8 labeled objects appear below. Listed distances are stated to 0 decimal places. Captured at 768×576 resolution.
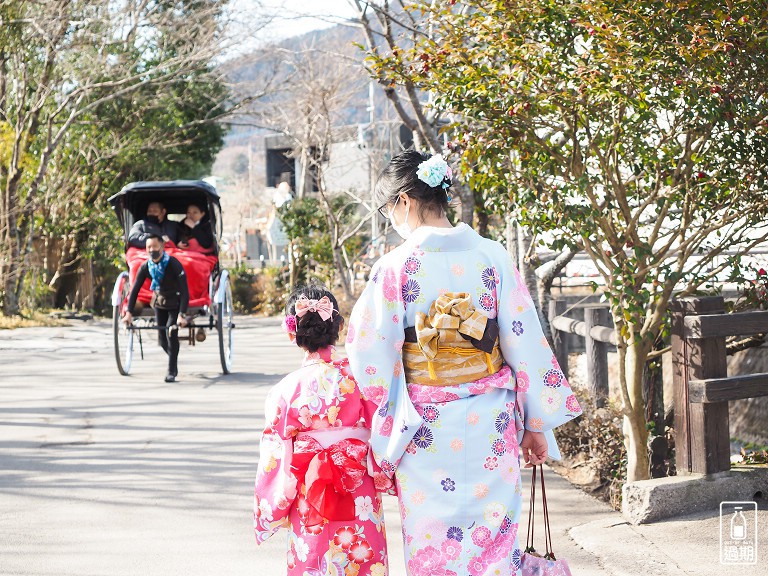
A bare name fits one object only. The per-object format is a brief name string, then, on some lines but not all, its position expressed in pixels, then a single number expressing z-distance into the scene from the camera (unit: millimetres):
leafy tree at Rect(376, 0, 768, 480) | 4664
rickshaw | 9891
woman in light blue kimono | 3002
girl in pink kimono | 3275
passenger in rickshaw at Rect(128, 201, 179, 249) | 10344
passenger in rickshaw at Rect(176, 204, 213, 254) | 10867
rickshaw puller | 9469
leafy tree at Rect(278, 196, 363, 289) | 20781
